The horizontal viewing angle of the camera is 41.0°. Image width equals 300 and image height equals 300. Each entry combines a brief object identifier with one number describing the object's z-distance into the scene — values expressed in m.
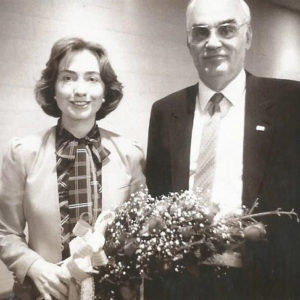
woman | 1.37
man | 1.38
